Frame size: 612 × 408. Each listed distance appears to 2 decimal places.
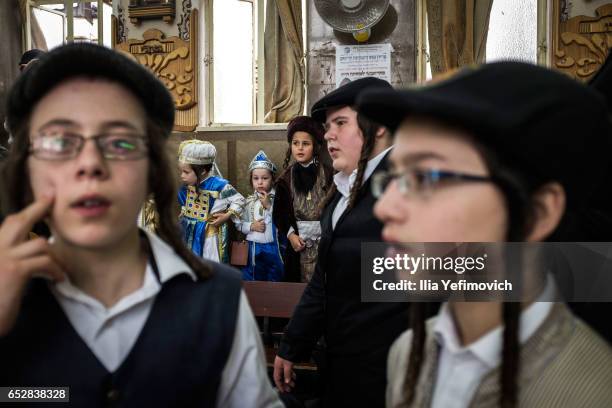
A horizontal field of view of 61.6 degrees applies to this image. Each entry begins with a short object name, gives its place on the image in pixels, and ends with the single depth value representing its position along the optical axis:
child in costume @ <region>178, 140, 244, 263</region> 5.17
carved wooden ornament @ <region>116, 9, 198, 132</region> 6.80
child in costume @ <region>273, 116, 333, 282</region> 4.99
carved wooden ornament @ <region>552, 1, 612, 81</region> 5.68
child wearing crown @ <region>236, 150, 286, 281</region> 5.20
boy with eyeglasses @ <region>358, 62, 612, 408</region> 0.77
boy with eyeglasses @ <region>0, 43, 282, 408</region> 1.01
